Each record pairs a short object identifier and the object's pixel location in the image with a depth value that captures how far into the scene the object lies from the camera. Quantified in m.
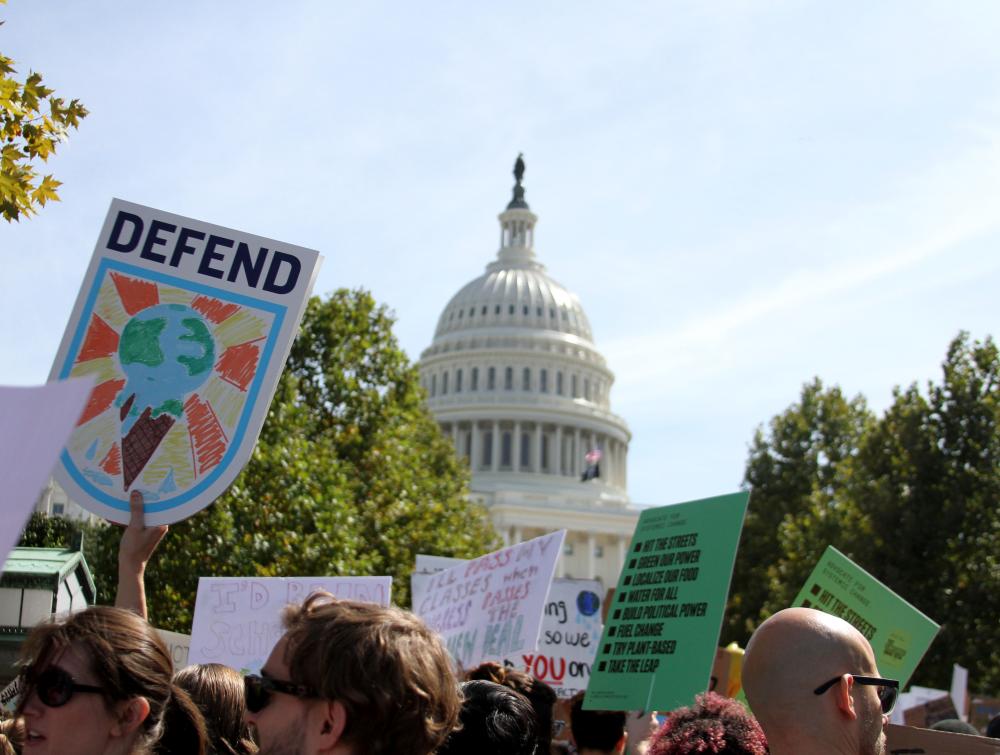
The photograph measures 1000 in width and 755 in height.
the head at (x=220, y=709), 4.20
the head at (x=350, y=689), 2.97
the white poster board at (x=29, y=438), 2.24
